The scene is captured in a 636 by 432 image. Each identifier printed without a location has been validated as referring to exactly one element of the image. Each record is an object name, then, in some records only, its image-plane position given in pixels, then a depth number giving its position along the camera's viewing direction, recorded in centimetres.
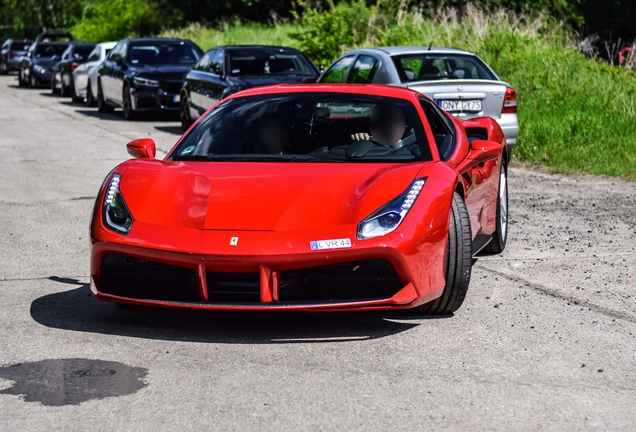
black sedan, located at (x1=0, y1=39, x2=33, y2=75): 5019
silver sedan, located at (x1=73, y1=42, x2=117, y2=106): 2639
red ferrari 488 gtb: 542
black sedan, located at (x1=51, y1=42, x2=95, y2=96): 3048
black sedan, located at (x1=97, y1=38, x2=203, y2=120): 2164
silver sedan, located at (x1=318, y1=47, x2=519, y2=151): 1327
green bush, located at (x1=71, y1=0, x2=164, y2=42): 4931
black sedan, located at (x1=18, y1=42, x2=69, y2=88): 3694
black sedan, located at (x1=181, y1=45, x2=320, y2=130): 1730
